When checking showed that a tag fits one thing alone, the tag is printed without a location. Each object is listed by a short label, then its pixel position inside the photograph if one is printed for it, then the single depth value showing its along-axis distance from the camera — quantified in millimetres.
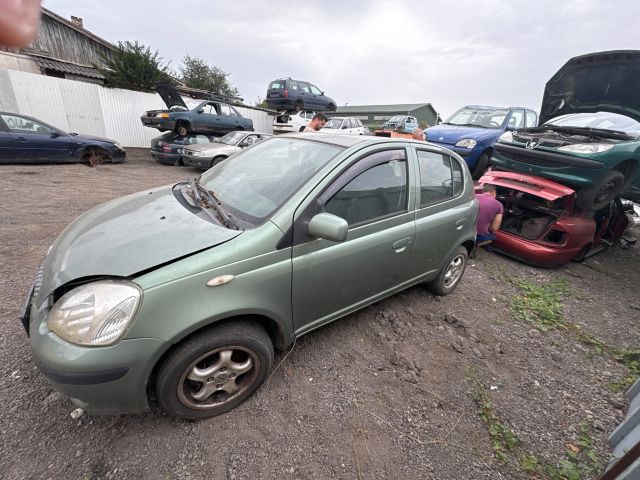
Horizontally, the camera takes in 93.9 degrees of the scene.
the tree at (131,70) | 13734
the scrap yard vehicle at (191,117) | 10047
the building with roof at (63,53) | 12594
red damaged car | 4117
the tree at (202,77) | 26547
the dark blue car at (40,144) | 7309
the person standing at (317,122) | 6852
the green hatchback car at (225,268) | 1415
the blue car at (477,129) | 6588
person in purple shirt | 4047
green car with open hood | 3963
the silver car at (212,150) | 8680
